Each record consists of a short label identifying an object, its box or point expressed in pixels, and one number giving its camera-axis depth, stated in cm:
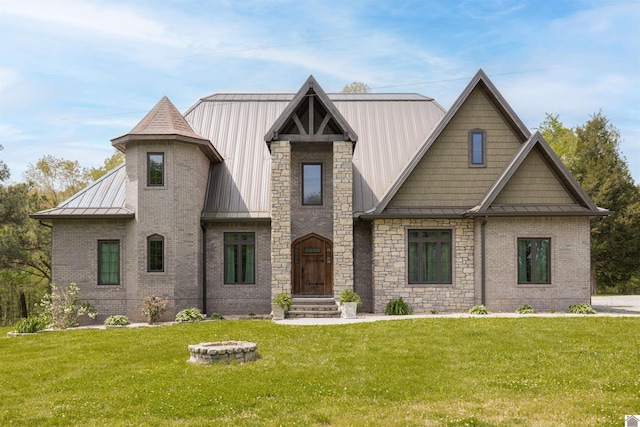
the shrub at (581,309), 1789
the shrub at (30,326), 1614
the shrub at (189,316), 1759
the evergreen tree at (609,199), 3544
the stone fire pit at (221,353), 1061
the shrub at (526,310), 1780
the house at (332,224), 1852
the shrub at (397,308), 1827
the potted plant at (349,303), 1730
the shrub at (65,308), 1733
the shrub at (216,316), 1838
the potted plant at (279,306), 1745
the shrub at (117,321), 1733
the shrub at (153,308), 1773
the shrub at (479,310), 1772
